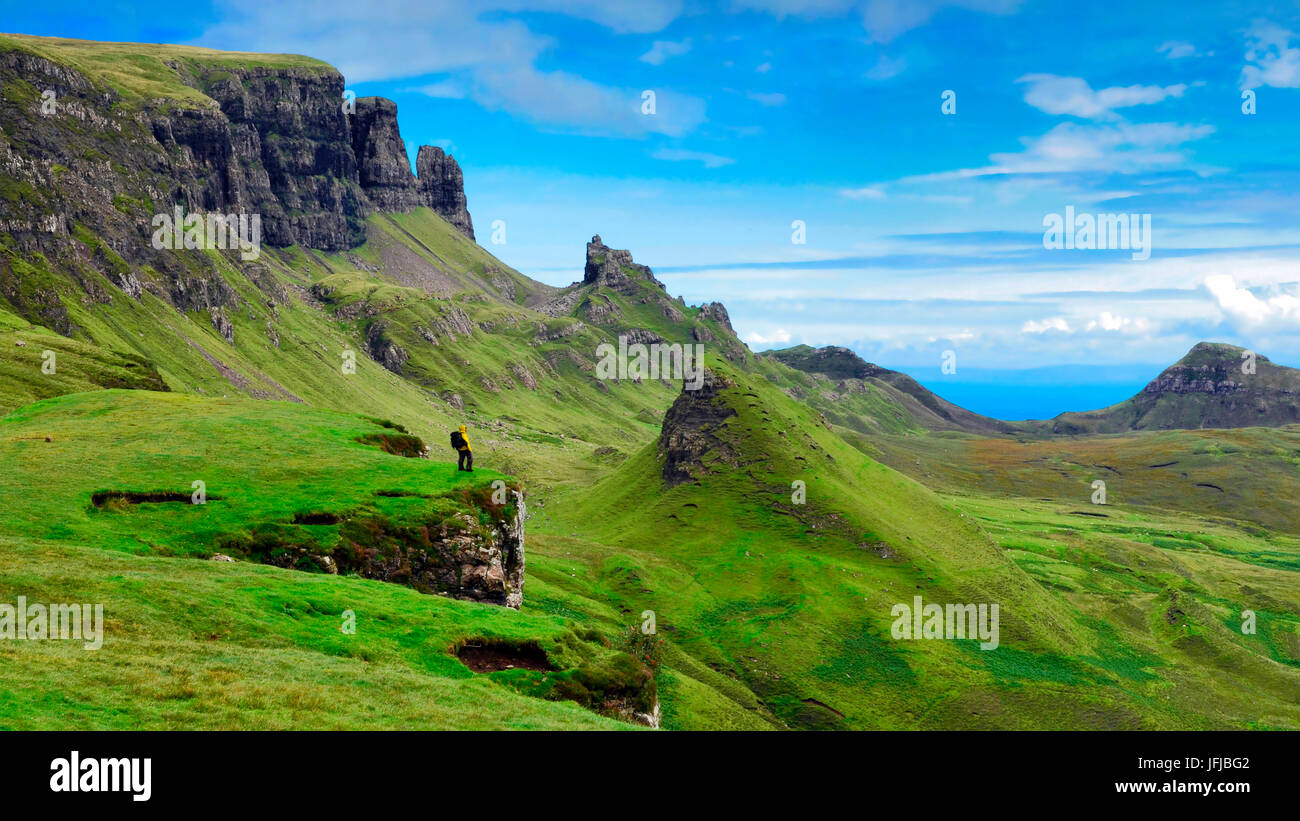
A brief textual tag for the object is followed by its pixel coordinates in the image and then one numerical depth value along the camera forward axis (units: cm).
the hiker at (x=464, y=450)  6294
